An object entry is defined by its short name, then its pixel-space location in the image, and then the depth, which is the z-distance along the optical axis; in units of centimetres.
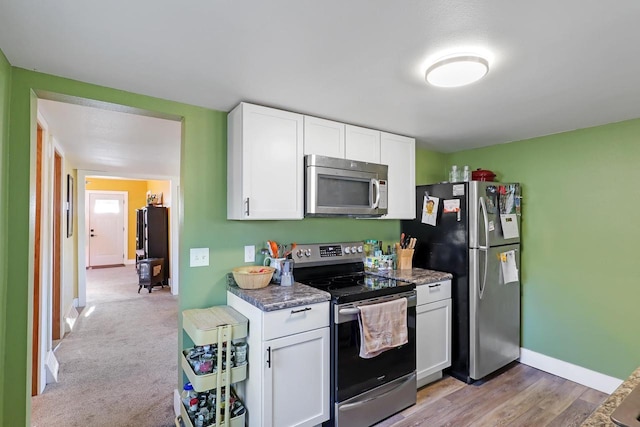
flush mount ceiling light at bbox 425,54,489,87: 155
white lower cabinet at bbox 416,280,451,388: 253
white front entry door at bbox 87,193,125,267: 849
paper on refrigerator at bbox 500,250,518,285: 286
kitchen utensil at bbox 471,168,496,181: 313
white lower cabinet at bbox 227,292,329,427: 181
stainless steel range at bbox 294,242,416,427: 202
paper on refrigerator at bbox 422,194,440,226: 300
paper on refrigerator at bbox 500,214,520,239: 288
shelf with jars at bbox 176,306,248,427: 179
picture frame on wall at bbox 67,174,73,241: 435
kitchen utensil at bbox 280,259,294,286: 230
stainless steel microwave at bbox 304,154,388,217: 237
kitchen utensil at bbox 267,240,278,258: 243
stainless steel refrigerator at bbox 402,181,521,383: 269
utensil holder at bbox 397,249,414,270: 296
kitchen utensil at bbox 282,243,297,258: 250
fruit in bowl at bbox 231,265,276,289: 214
